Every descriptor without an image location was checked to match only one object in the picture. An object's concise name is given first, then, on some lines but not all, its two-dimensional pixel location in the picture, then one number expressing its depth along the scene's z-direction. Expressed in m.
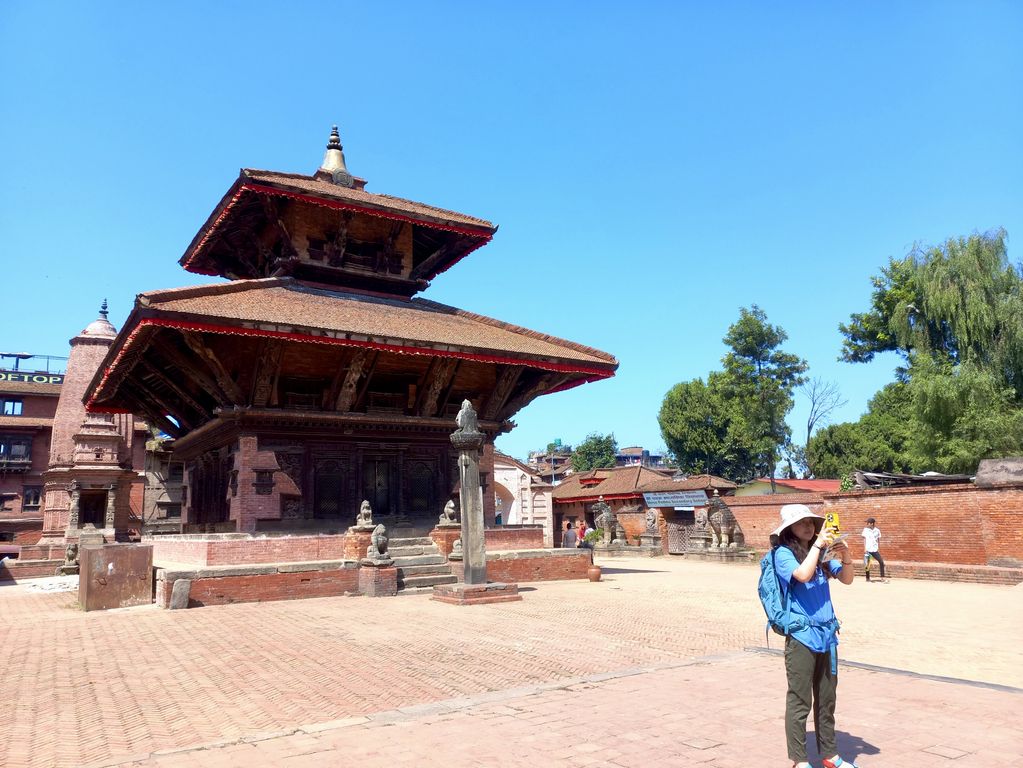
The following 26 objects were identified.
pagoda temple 15.82
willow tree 26.84
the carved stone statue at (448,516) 16.50
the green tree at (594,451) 81.94
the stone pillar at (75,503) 31.52
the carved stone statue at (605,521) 34.91
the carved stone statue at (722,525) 28.03
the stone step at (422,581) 14.30
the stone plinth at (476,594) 12.53
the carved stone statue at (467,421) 13.71
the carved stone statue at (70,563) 23.83
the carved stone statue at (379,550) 13.84
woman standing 4.07
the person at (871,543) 17.28
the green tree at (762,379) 53.66
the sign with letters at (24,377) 54.53
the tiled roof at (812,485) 45.16
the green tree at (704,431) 57.12
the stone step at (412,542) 16.47
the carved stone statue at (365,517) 14.87
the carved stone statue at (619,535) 34.84
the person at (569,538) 23.08
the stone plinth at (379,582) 13.69
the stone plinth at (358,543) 14.70
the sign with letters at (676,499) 30.91
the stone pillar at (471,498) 13.15
